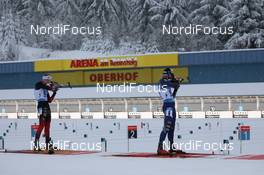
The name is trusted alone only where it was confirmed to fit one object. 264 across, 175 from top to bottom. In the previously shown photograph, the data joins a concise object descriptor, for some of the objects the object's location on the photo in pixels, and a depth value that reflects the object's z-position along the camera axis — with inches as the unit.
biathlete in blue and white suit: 628.1
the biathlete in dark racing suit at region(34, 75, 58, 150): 711.7
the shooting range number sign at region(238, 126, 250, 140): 809.5
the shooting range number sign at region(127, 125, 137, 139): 871.7
